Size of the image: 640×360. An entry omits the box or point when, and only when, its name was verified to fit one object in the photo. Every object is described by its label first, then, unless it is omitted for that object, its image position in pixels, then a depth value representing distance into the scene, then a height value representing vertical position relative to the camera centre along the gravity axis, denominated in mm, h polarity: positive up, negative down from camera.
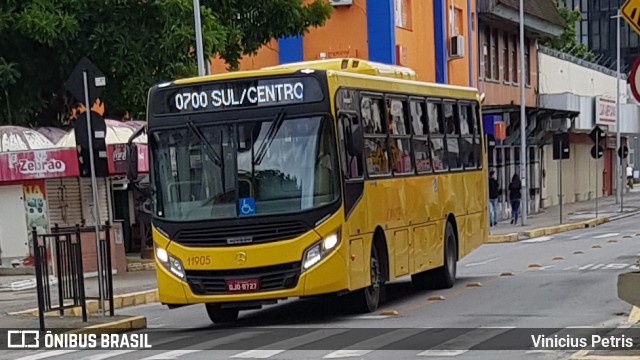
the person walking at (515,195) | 45062 -3530
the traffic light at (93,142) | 16672 -300
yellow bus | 15312 -992
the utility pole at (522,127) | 43906 -994
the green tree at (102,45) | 27750 +1710
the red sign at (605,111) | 66688 -845
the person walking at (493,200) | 43656 -3582
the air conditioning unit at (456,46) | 45500 +2096
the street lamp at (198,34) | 26047 +1713
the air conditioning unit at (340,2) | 40656 +3508
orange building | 40625 +2325
